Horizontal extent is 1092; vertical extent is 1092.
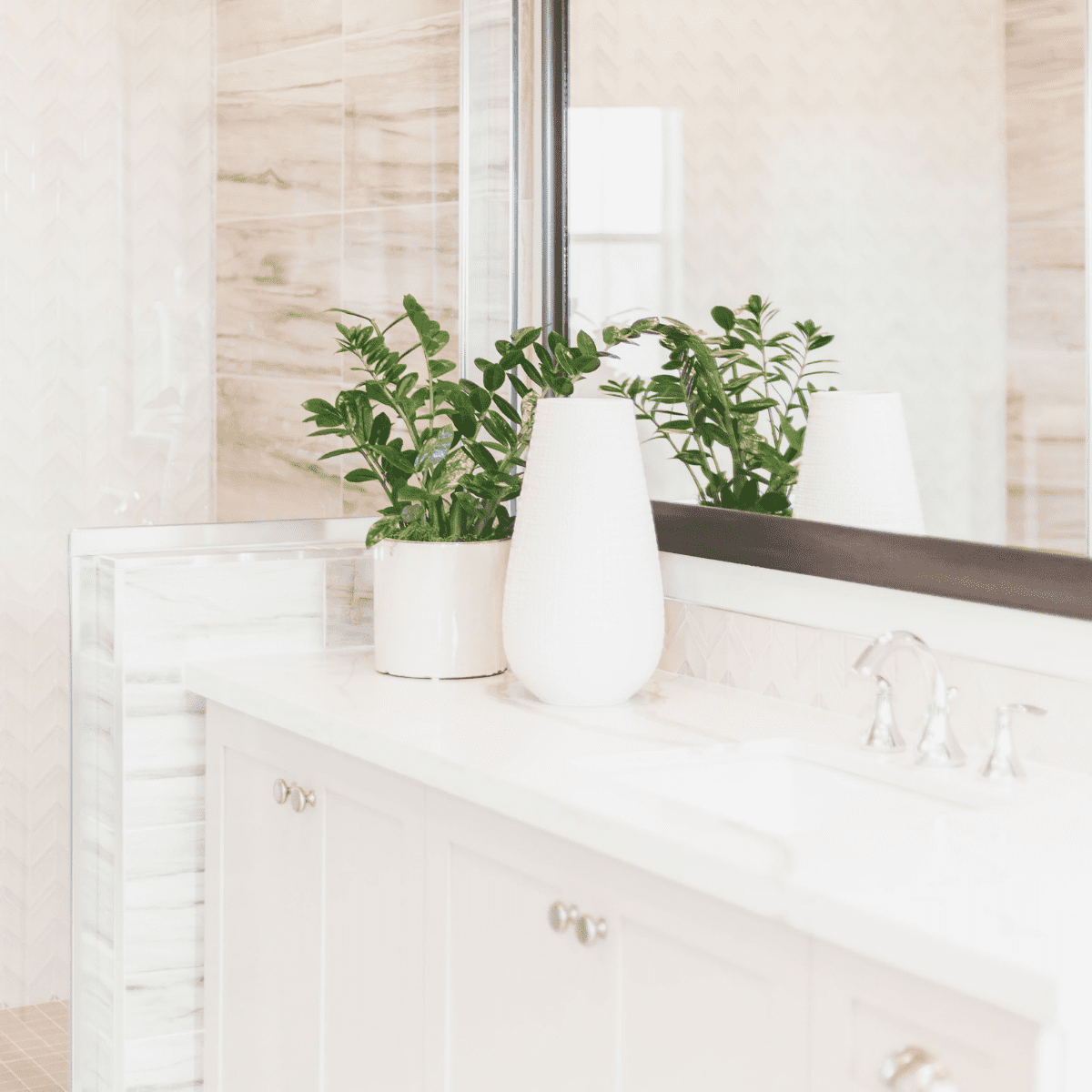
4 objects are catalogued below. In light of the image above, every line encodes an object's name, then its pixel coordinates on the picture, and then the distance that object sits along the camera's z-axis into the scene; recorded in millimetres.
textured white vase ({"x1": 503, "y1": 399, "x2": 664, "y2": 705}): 1664
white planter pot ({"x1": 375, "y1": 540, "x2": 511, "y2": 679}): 1837
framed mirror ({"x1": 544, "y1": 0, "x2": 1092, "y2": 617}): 1397
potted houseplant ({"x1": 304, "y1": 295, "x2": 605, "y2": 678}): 1841
